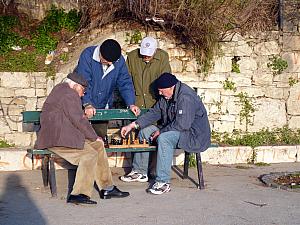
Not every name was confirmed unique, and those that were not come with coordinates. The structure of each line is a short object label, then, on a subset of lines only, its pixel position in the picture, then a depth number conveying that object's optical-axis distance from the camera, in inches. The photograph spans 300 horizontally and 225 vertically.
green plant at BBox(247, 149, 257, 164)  358.3
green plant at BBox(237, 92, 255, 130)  382.0
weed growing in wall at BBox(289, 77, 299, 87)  392.8
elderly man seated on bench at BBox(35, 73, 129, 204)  261.4
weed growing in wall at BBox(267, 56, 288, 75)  390.0
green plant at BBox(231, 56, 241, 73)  383.2
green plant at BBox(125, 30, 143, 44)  373.4
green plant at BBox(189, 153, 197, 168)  341.7
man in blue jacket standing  293.4
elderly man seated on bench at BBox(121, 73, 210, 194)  284.2
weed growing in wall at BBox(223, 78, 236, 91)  379.9
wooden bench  274.1
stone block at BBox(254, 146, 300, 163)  359.3
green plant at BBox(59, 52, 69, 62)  379.6
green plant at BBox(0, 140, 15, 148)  341.4
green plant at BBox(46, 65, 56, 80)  359.9
